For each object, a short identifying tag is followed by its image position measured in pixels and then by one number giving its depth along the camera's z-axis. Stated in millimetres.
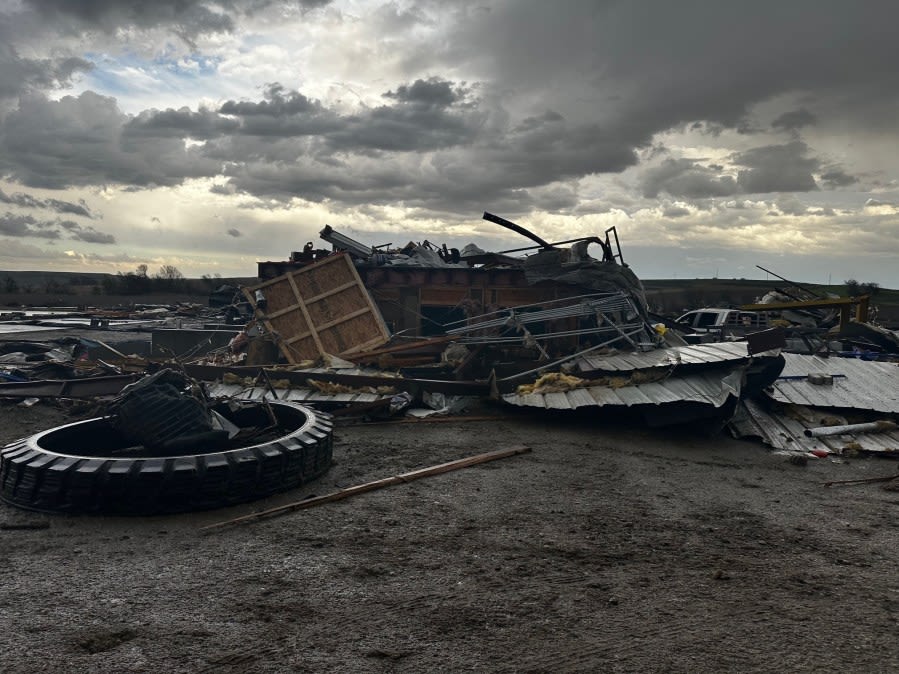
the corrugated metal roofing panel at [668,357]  8219
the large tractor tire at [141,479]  4598
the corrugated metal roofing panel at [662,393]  7453
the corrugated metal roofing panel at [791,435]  7312
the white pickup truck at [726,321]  16391
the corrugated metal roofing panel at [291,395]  9316
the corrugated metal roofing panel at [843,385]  8500
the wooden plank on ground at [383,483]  4676
